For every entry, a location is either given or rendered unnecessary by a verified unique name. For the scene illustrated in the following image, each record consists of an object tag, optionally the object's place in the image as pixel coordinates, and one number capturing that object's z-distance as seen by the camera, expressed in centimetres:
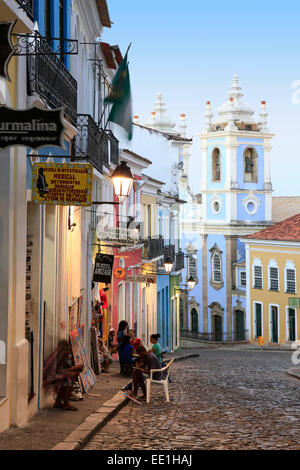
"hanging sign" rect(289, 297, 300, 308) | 3972
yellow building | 4091
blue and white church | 5328
